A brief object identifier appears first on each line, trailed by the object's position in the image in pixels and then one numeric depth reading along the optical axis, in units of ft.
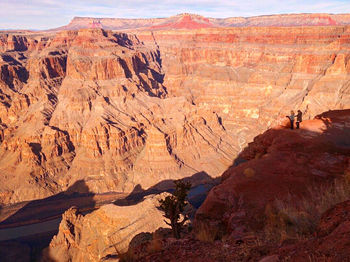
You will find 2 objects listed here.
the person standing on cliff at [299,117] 70.59
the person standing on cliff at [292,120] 69.59
